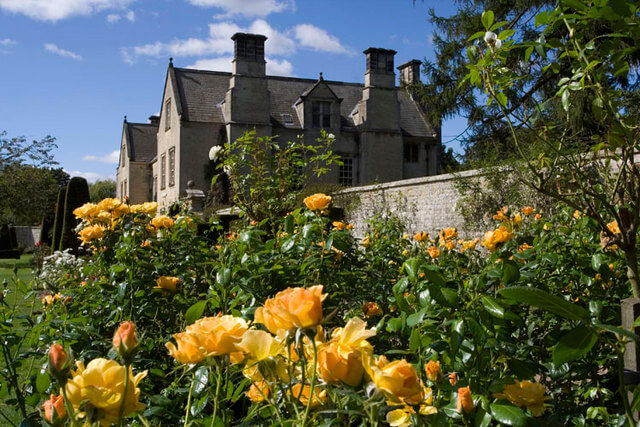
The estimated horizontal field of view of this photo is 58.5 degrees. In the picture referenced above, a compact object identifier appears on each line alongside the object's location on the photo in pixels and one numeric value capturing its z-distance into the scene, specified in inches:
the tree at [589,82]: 61.6
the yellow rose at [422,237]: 135.3
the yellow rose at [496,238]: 75.5
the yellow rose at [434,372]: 40.3
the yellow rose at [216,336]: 33.2
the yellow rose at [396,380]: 29.3
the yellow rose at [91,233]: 105.3
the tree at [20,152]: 949.2
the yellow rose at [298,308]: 31.2
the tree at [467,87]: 507.8
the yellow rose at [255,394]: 42.0
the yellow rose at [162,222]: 111.3
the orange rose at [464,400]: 37.9
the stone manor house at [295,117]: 914.7
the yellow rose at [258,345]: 33.6
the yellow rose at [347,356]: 32.3
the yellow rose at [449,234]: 121.7
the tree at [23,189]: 908.0
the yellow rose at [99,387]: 30.0
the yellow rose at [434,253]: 110.7
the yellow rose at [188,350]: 33.8
